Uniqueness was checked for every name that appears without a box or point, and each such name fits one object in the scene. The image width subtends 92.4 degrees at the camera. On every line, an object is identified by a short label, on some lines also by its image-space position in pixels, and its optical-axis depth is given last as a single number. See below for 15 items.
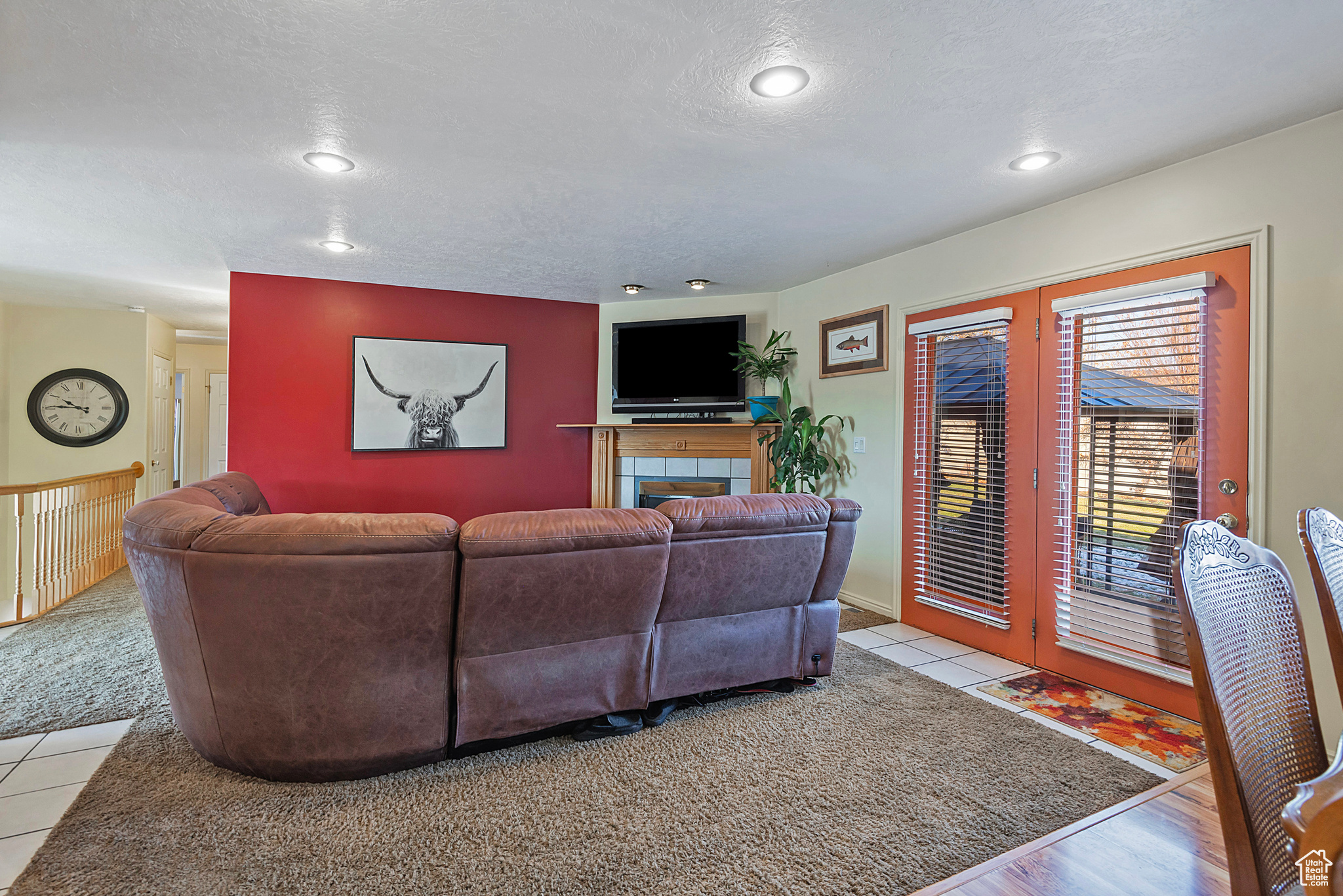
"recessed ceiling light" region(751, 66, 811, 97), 2.04
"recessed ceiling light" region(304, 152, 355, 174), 2.67
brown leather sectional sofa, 1.95
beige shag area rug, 1.67
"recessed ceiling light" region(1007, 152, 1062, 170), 2.63
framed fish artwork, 4.21
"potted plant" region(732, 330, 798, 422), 5.07
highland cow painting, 4.99
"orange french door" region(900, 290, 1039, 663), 3.34
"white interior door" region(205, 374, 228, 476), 8.56
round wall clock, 5.89
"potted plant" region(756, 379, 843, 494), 4.59
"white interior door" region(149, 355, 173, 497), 6.63
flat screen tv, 5.34
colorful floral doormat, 2.39
